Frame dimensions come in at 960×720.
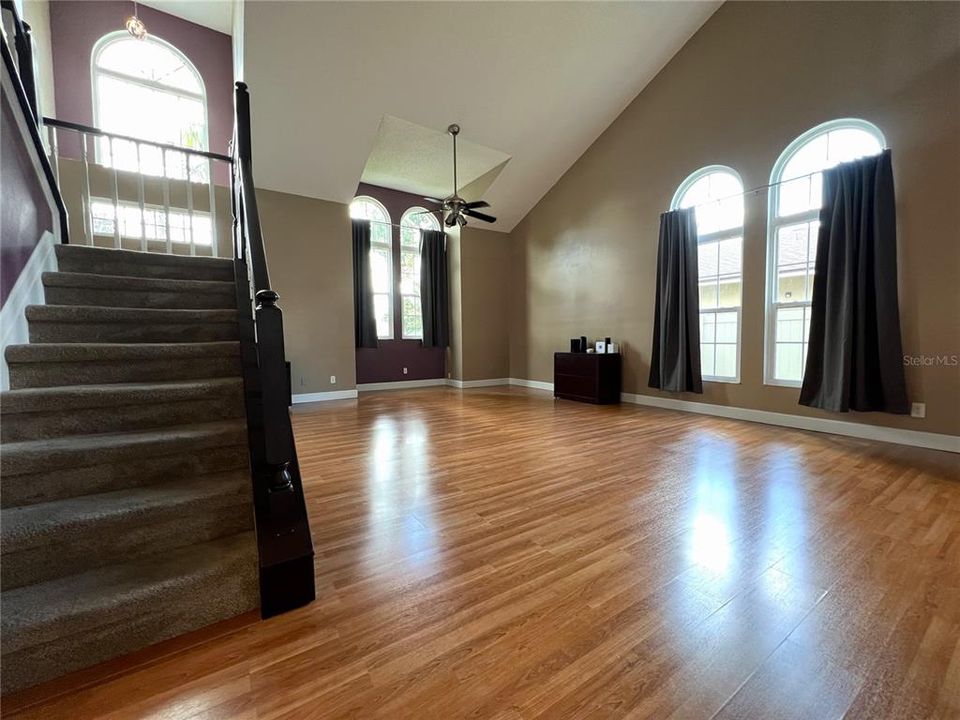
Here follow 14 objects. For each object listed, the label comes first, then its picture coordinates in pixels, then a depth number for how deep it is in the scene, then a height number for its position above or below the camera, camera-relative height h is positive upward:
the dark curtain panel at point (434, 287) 7.82 +1.03
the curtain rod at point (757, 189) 4.27 +1.67
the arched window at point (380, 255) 7.40 +1.60
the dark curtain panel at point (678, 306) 5.07 +0.39
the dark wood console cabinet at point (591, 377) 5.86 -0.63
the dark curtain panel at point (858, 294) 3.54 +0.37
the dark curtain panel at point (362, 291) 7.07 +0.88
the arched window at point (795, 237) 4.03 +1.06
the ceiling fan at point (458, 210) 4.96 +1.66
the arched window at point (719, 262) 4.78 +0.93
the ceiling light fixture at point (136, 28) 4.35 +3.52
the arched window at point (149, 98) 5.48 +3.67
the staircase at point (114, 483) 1.23 -0.60
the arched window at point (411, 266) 7.79 +1.44
